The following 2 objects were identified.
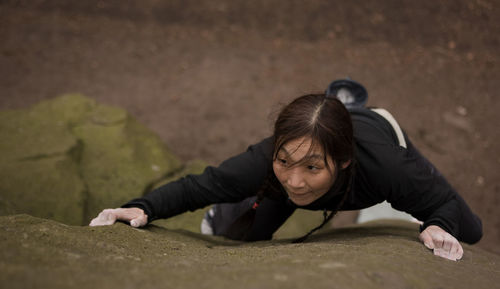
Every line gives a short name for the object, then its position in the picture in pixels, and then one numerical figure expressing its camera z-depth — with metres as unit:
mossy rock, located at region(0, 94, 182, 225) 2.93
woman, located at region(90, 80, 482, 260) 2.47
